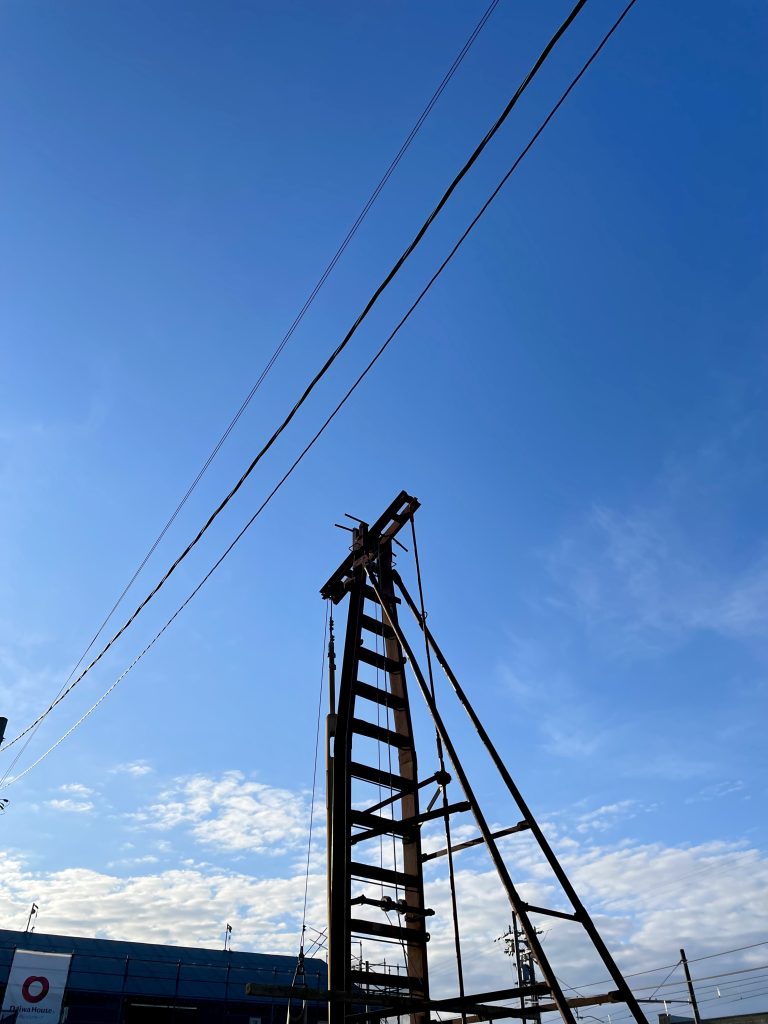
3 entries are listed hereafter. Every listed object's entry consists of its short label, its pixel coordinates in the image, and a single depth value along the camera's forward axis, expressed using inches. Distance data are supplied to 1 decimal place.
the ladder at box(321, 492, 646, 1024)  330.0
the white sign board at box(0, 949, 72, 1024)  1035.4
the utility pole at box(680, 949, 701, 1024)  1111.6
